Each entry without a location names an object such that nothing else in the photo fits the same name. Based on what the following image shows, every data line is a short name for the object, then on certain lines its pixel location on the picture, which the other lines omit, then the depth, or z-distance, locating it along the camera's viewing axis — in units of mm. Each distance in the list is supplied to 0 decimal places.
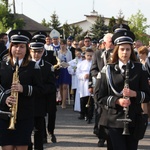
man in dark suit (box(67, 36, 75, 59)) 16491
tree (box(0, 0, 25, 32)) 46312
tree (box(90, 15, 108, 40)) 55469
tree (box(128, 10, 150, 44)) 63256
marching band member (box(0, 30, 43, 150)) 5254
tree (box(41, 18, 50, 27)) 83019
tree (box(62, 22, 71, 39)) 68162
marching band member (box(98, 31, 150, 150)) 5164
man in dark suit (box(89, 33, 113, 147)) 7594
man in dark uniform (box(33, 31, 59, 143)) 8309
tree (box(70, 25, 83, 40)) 68750
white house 112500
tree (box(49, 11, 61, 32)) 75250
